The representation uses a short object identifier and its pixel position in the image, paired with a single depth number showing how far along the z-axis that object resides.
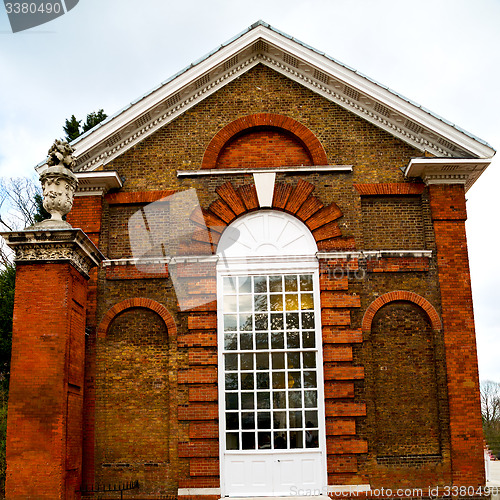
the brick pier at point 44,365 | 11.14
